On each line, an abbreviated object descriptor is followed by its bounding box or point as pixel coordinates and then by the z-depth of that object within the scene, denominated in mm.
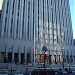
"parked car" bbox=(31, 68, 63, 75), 10228
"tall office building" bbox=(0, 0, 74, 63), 37575
